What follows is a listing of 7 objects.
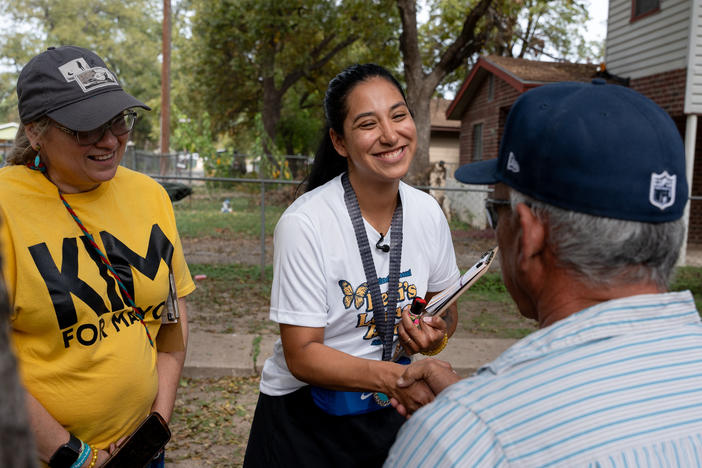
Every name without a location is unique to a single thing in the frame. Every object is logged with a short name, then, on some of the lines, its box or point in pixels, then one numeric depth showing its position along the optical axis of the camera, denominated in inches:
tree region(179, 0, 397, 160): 944.3
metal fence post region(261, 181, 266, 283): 327.3
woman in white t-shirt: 77.9
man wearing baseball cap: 38.4
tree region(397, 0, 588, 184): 550.0
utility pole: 829.8
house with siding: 450.0
